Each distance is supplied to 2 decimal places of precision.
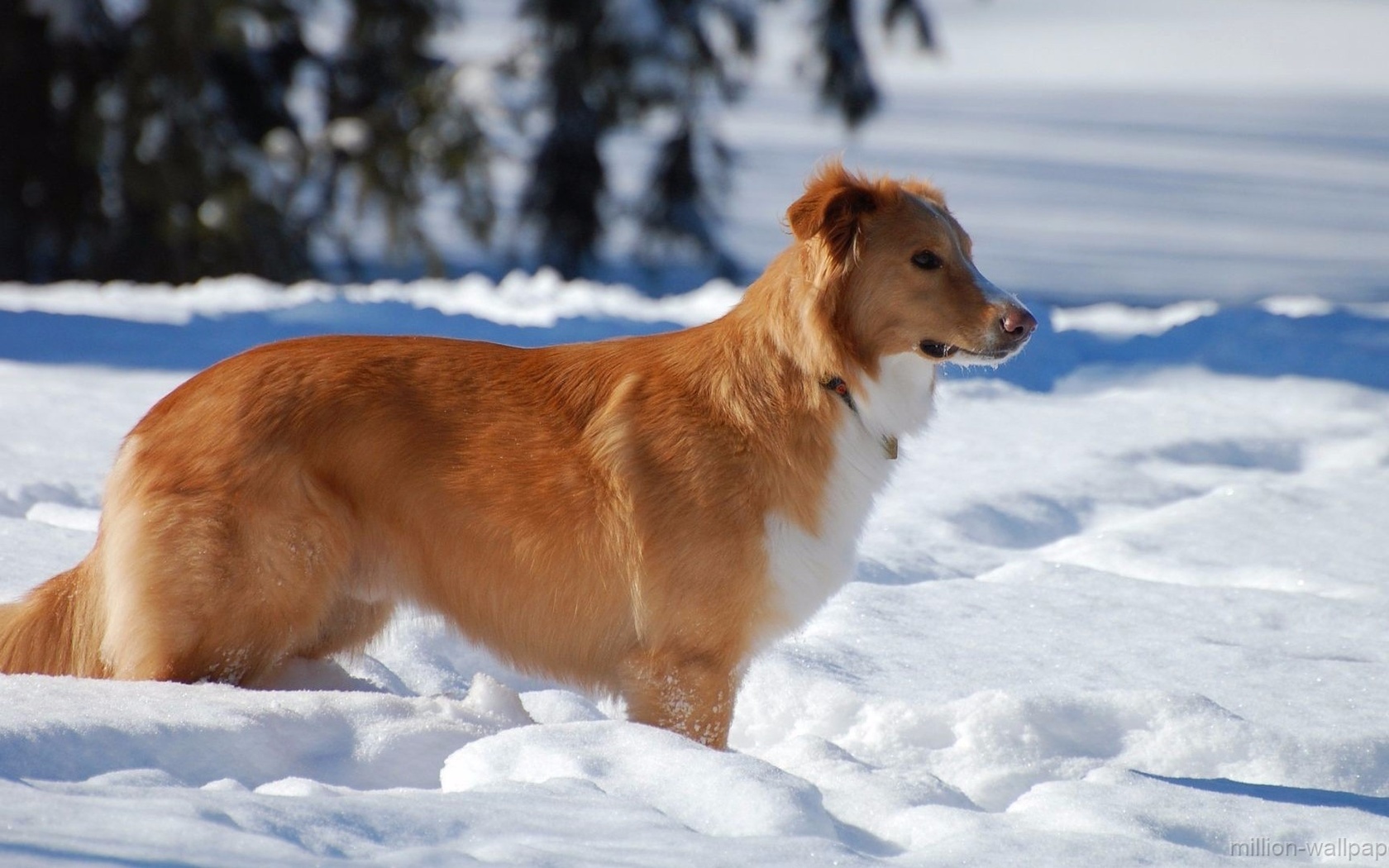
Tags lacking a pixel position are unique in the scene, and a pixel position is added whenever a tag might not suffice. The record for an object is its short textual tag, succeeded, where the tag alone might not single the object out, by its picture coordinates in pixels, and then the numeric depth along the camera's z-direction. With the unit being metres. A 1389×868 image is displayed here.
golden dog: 6.61
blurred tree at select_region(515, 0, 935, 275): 25.47
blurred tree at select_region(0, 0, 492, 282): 23.55
